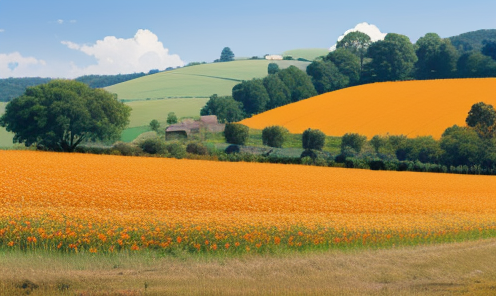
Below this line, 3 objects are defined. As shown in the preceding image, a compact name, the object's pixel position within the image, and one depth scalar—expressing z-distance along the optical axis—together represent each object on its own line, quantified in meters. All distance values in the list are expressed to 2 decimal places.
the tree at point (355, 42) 134.70
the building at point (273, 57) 170.38
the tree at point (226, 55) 179.27
